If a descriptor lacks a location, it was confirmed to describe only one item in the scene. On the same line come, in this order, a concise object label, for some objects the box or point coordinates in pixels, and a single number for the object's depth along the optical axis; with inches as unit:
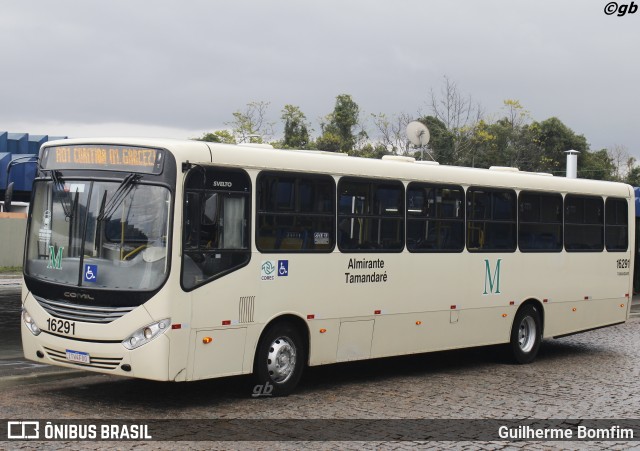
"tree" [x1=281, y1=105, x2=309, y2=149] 1802.4
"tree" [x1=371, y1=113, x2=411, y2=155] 1819.6
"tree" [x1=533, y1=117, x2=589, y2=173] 2253.9
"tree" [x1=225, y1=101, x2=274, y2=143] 1791.3
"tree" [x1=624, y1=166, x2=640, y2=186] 2774.6
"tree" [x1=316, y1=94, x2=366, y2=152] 1808.6
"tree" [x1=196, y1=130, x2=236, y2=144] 1778.5
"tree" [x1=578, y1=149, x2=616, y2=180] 2323.8
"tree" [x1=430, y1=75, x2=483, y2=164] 1695.7
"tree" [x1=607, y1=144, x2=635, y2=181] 2698.8
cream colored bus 395.2
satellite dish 834.8
